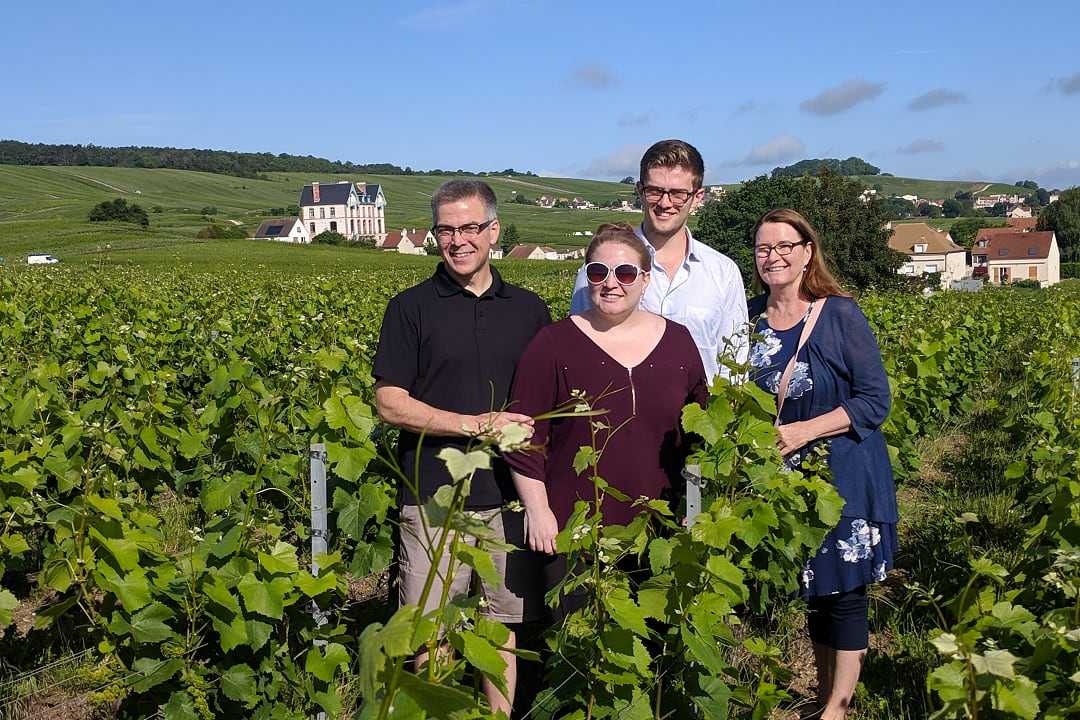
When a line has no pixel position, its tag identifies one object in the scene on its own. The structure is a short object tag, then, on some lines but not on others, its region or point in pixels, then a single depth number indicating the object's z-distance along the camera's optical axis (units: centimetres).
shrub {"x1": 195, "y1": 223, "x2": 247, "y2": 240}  6780
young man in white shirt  336
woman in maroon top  289
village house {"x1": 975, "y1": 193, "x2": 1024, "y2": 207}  19275
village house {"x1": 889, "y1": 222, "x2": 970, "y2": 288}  8588
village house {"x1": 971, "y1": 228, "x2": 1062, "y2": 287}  8294
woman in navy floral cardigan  324
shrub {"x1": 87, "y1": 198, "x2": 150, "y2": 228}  7131
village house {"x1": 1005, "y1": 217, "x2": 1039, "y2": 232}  10144
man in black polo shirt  299
